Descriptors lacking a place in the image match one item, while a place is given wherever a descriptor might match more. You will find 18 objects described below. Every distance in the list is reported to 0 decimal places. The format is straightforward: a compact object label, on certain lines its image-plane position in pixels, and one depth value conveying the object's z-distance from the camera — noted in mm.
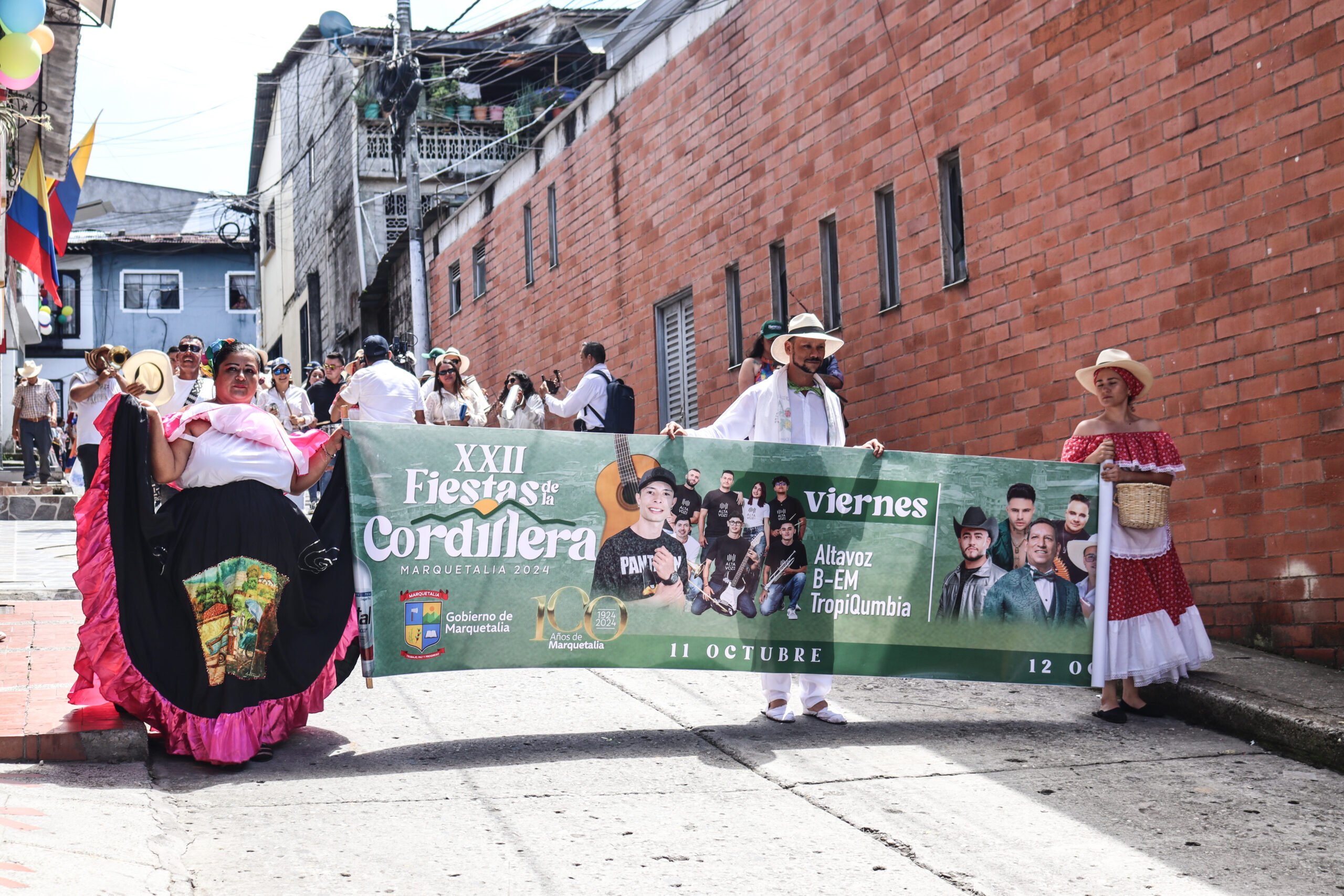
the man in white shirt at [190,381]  9203
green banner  5895
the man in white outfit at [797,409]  6613
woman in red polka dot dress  6703
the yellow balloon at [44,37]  10258
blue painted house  43188
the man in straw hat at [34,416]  18578
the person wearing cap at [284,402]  14023
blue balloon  9664
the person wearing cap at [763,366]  8734
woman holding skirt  5504
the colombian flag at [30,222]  13953
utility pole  23094
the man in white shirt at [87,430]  10266
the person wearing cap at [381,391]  10727
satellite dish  30078
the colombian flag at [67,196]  16281
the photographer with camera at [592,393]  11469
